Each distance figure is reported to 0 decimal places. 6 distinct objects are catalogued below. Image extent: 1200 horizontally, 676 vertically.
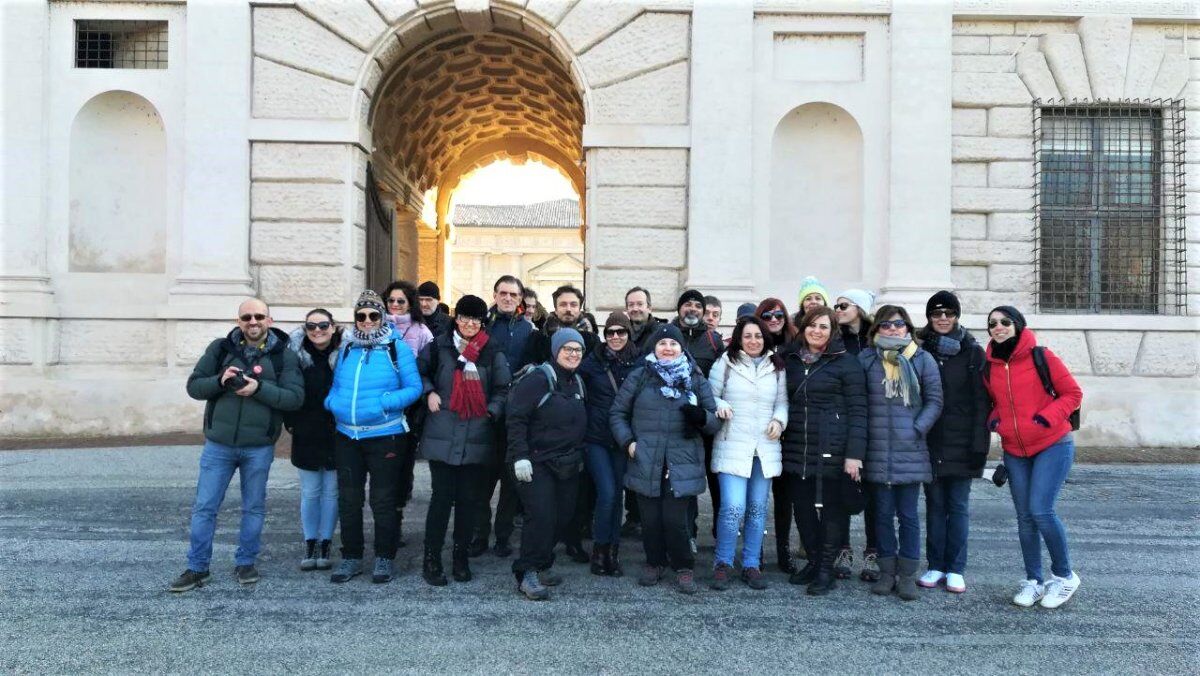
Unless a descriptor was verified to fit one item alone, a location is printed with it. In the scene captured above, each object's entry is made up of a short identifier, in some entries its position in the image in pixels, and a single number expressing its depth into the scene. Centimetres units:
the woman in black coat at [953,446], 504
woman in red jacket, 475
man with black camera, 498
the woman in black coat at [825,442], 503
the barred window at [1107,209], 1086
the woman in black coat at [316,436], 538
